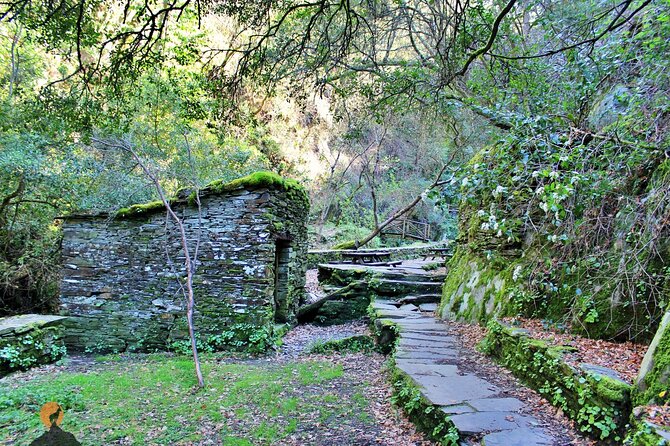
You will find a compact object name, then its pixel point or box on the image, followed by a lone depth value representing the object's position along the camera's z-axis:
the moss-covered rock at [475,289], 5.04
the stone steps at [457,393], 2.59
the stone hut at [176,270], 7.06
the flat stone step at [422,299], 7.97
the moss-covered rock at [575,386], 2.38
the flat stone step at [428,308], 7.30
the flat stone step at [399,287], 8.48
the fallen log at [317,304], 8.70
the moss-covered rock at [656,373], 2.24
